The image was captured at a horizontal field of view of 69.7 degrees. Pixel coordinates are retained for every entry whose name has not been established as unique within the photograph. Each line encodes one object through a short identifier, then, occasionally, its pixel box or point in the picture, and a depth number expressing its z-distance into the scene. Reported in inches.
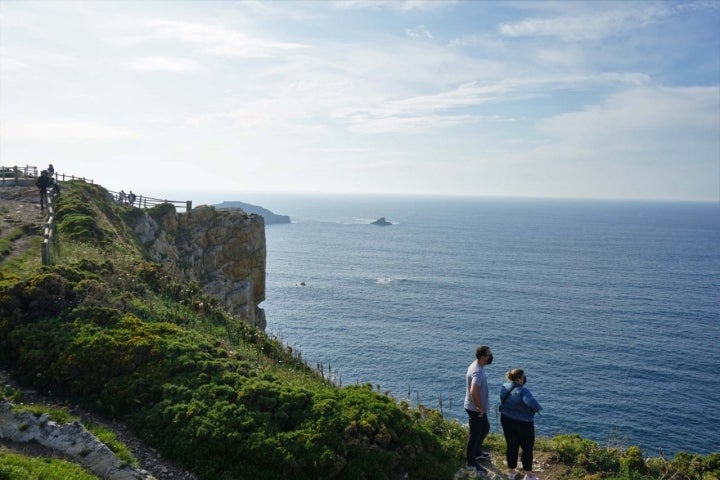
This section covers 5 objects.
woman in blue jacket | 474.3
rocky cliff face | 1798.7
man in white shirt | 486.0
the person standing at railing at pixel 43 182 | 1230.9
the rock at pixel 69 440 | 416.2
